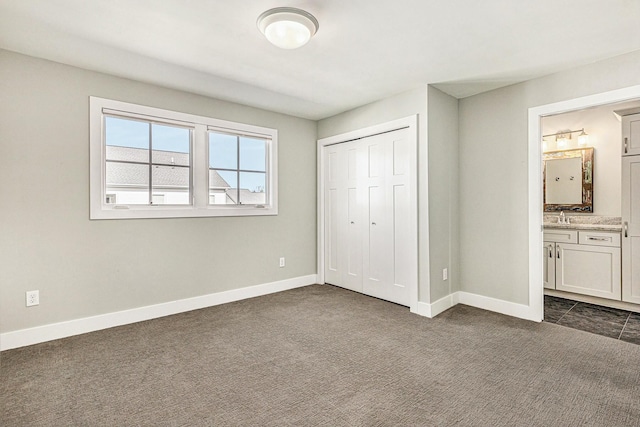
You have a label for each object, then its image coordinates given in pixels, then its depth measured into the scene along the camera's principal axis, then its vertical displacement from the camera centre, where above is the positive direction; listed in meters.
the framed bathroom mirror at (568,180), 4.17 +0.43
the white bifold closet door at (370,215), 3.65 -0.02
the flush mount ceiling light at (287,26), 2.04 +1.23
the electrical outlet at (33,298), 2.67 -0.69
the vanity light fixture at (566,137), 4.20 +1.00
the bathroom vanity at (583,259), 3.58 -0.55
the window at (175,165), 3.05 +0.54
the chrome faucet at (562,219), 4.25 -0.09
